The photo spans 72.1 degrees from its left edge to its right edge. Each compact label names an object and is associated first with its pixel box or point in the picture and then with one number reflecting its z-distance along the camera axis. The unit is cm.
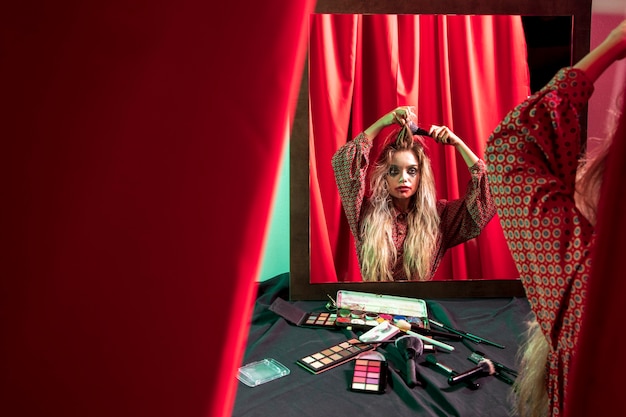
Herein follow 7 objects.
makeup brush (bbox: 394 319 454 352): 116
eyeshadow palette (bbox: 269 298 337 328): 134
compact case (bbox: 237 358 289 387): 100
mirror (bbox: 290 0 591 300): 155
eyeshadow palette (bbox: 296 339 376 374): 107
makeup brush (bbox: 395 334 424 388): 99
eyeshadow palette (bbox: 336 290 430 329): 131
